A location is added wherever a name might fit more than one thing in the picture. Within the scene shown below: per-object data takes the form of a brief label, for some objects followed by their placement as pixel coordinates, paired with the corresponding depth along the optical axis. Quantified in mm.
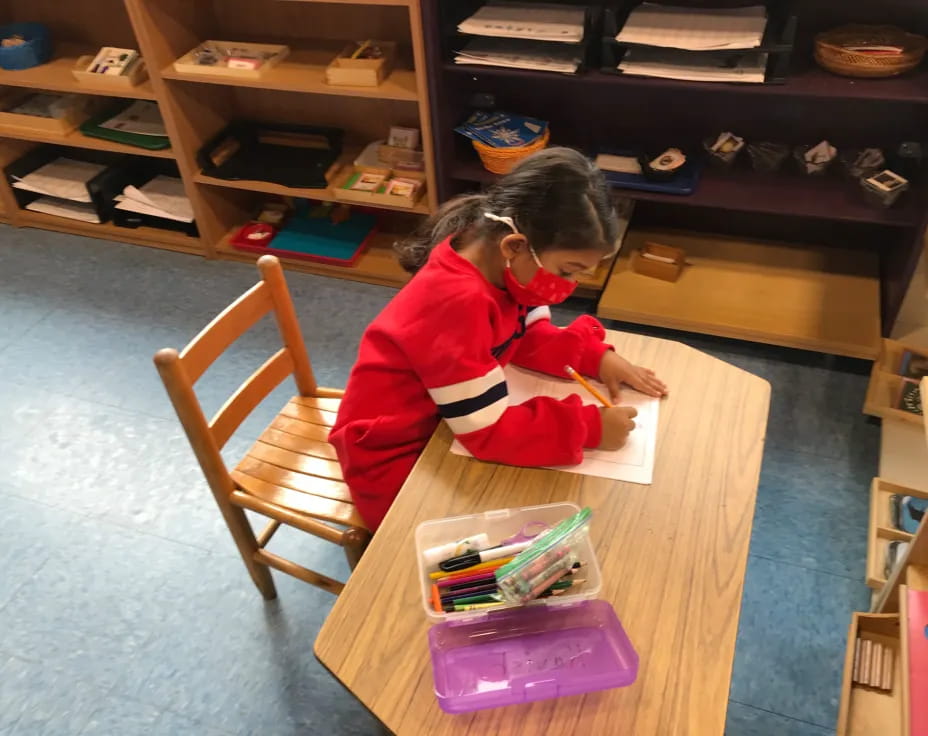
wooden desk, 833
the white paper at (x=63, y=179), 2854
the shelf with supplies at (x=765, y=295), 2166
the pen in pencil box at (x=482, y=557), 946
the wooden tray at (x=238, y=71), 2307
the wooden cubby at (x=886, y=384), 1963
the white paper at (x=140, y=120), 2676
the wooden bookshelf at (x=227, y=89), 2342
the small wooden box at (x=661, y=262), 2344
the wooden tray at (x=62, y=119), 2686
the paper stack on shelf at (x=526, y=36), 1947
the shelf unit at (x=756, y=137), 1956
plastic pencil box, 841
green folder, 2617
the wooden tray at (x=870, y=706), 1220
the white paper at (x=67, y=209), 2889
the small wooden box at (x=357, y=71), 2207
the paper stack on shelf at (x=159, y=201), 2770
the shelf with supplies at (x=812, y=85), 1787
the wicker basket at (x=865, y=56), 1802
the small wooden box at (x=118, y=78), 2500
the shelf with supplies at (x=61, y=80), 2492
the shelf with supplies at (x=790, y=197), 1996
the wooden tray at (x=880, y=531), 1579
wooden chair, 1283
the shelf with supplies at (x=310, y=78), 2215
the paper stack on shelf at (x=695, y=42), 1825
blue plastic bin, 2619
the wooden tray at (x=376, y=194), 2410
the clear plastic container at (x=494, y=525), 977
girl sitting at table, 1102
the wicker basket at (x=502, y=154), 2186
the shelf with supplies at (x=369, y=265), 2590
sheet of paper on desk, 1096
